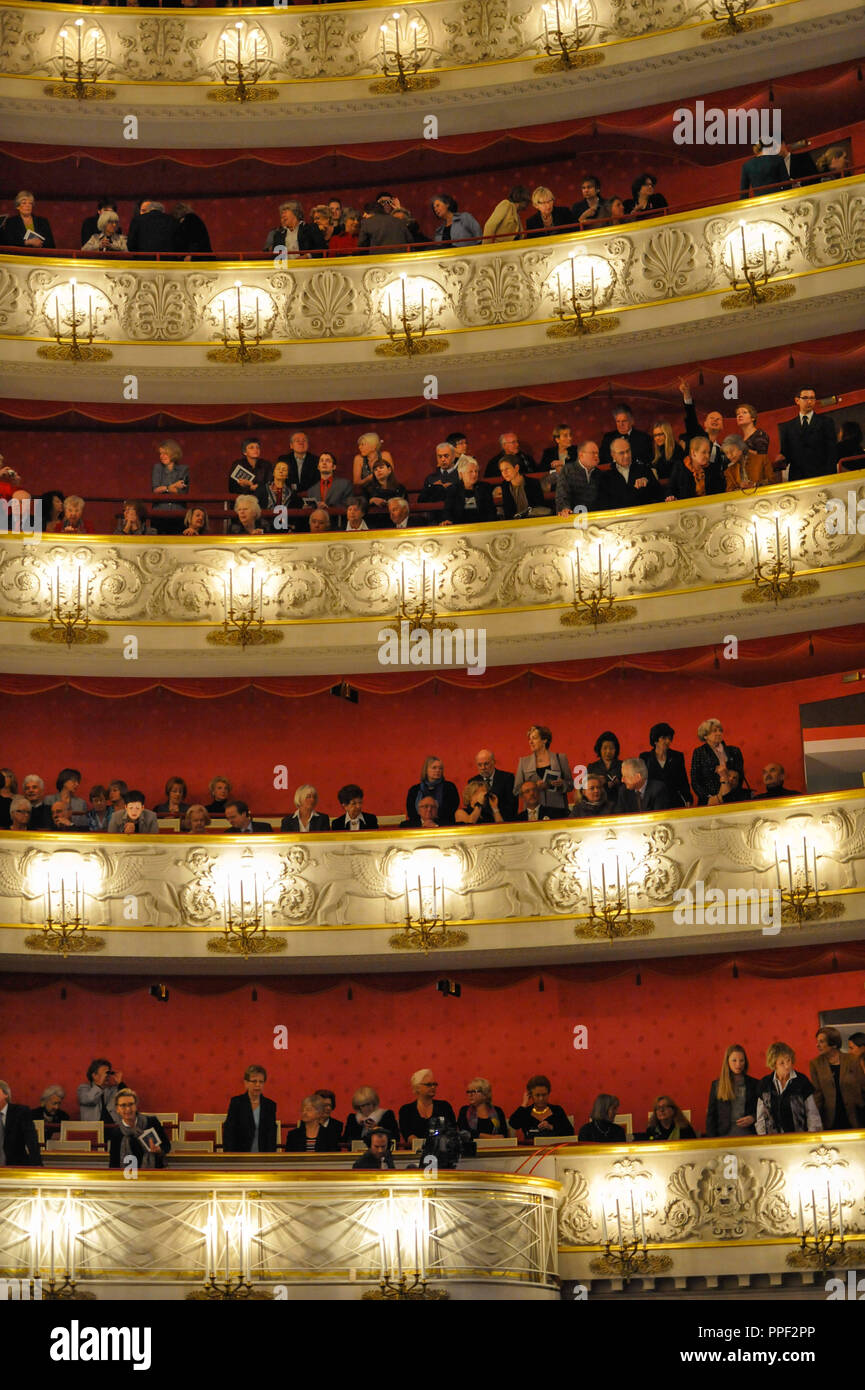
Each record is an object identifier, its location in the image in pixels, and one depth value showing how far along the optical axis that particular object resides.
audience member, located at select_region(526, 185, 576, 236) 16.69
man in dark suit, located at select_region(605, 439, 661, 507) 15.33
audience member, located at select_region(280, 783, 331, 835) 14.91
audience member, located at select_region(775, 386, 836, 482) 14.91
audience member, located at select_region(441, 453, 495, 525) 15.73
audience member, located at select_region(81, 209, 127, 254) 17.31
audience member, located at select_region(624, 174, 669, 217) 16.59
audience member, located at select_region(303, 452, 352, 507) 16.34
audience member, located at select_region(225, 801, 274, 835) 14.85
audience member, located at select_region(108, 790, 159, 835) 14.76
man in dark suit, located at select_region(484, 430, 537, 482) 15.74
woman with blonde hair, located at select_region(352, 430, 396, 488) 16.03
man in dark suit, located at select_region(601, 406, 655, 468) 15.34
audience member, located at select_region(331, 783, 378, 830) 14.85
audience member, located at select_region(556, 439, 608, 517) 15.42
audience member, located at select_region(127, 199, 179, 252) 17.31
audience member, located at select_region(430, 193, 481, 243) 16.95
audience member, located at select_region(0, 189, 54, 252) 17.00
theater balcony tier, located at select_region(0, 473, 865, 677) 15.16
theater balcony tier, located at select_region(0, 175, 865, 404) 16.09
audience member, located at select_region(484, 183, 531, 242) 17.25
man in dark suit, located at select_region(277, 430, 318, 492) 16.30
